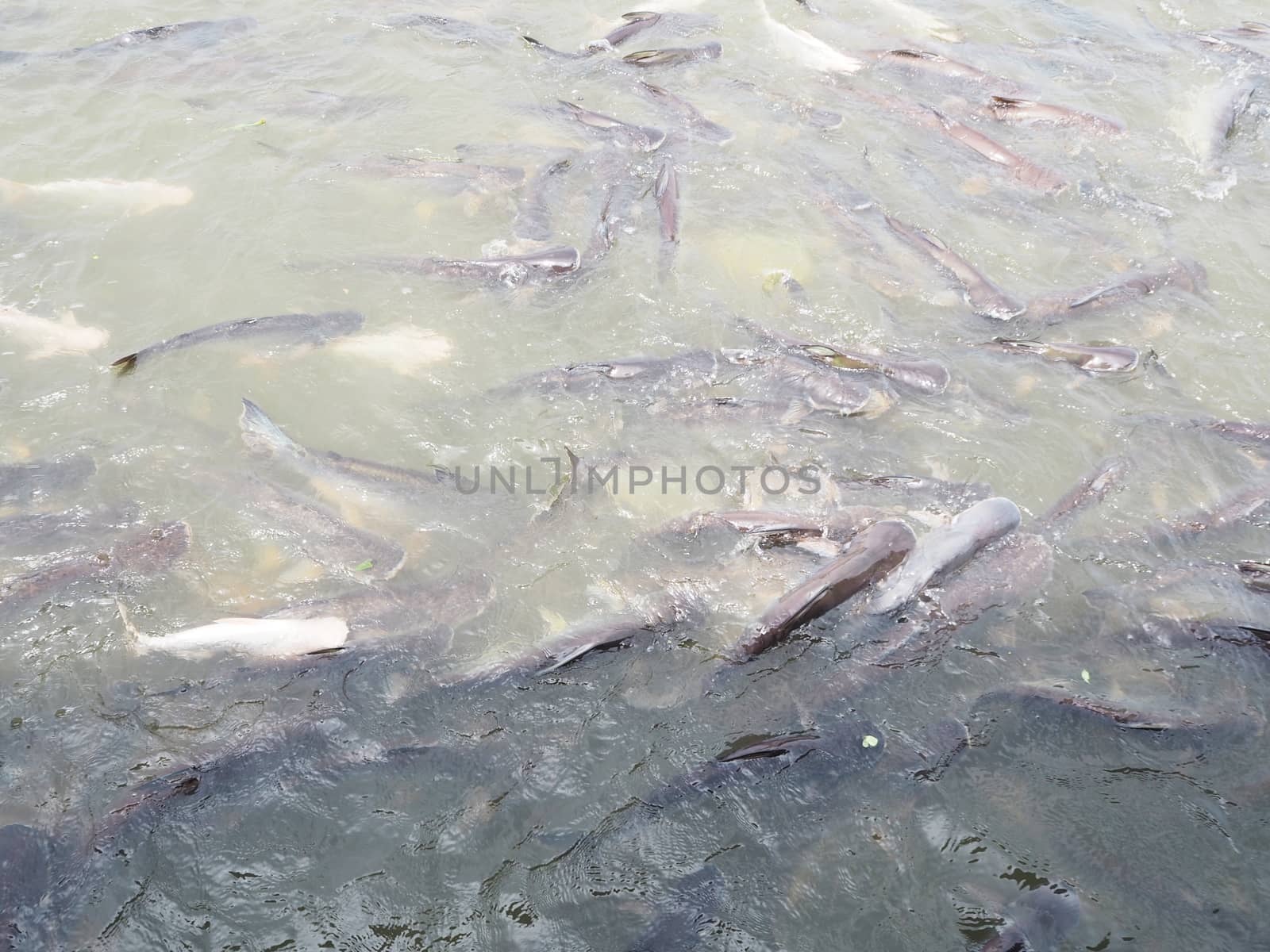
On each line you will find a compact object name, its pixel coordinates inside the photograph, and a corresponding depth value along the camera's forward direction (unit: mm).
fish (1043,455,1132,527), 5336
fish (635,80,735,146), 8531
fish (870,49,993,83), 9375
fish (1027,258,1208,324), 6645
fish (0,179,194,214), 7457
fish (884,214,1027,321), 6602
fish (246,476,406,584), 5000
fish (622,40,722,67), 9633
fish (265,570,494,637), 4605
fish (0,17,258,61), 9328
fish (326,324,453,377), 6230
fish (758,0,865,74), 9719
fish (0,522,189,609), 4695
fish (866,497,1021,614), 4621
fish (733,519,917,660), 4434
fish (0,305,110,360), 6180
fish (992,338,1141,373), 6215
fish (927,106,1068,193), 7934
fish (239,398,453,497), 5418
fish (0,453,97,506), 5254
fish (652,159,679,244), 7258
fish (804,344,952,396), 6020
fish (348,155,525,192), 7875
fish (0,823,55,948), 3404
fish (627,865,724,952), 3441
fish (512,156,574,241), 7316
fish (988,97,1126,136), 8578
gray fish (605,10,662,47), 10008
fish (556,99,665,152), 8359
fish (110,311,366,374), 6176
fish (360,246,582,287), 6684
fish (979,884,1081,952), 3455
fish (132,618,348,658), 4445
